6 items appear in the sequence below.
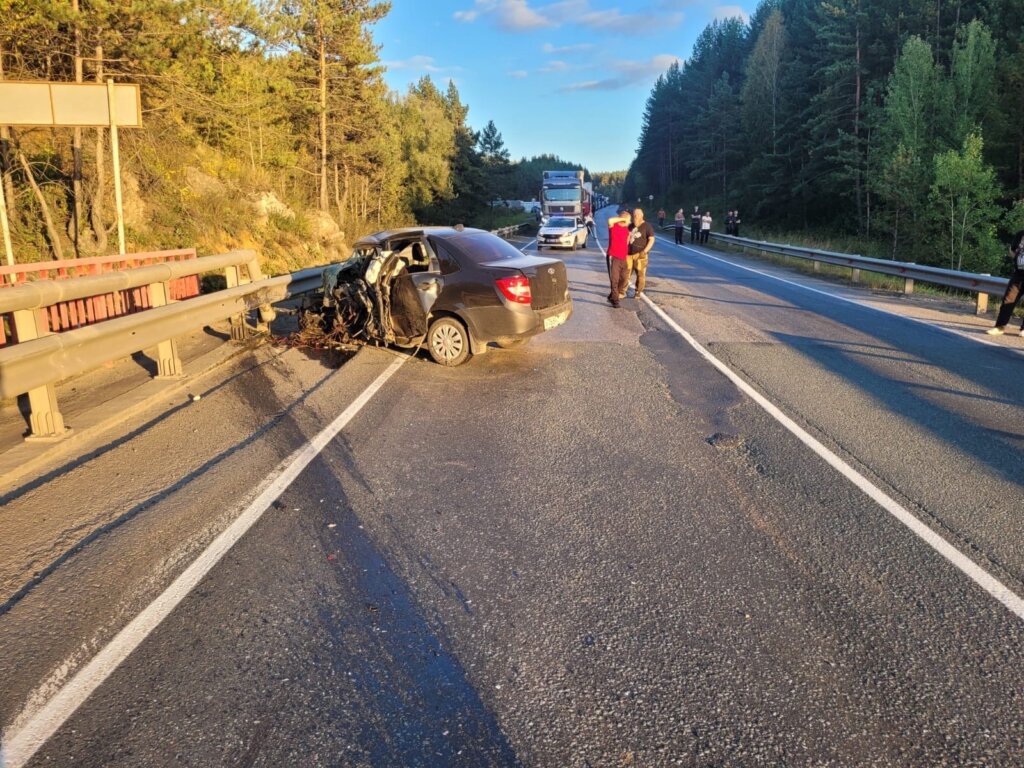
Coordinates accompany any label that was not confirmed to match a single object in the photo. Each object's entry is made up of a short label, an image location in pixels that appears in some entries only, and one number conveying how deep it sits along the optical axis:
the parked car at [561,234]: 31.48
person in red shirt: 13.90
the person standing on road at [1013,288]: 10.38
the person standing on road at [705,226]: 39.75
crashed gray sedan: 8.52
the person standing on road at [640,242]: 14.65
